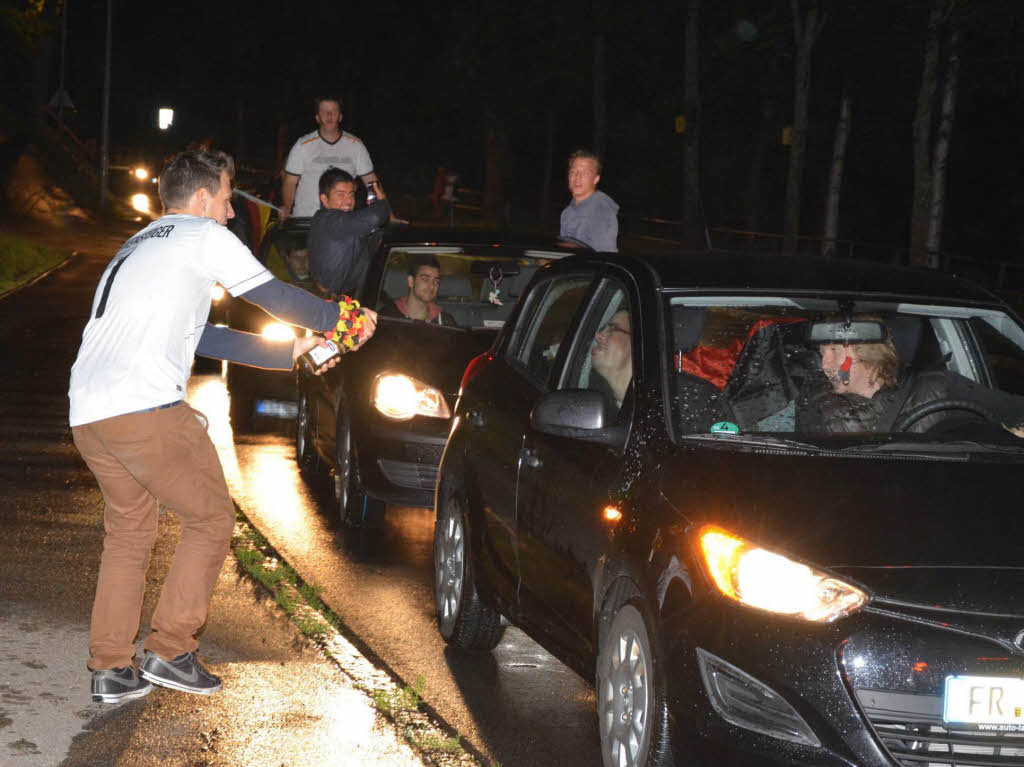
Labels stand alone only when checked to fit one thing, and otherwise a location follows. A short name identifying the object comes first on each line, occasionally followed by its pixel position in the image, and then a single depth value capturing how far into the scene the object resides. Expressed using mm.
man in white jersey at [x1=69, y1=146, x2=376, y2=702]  5527
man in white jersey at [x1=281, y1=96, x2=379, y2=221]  14250
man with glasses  5758
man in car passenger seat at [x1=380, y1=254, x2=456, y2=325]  9750
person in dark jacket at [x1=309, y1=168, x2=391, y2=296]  10875
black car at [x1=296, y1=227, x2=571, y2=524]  8648
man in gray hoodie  10945
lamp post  49188
